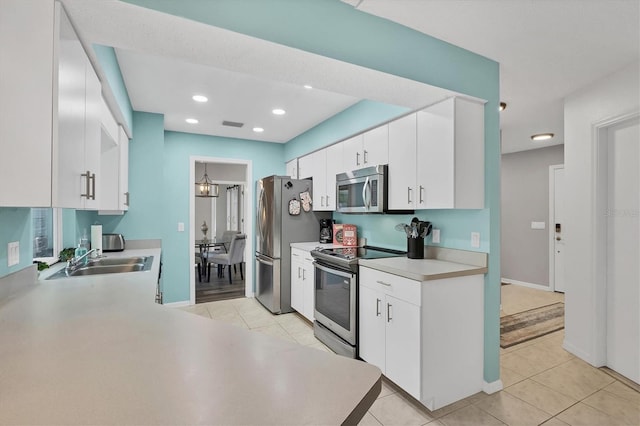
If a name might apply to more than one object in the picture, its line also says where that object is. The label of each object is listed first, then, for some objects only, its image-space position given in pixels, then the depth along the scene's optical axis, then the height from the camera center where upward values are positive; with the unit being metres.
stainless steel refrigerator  4.07 -0.21
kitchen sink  2.20 -0.43
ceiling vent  3.99 +1.18
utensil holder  2.67 -0.29
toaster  3.31 -0.31
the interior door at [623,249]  2.49 -0.28
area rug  3.29 -1.29
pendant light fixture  6.42 +0.55
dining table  6.06 -0.74
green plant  2.44 -0.33
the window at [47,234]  2.31 -0.17
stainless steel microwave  2.82 +0.24
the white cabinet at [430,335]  2.05 -0.85
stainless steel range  2.66 -0.76
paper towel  2.96 -0.24
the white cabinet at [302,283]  3.62 -0.85
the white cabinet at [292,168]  4.71 +0.73
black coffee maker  4.13 -0.22
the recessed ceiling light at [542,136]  4.29 +1.10
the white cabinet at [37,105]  1.00 +0.37
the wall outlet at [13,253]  1.45 -0.19
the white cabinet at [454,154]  2.21 +0.45
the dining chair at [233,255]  5.56 -0.78
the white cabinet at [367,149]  2.88 +0.66
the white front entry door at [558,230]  4.83 -0.24
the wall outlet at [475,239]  2.36 -0.19
